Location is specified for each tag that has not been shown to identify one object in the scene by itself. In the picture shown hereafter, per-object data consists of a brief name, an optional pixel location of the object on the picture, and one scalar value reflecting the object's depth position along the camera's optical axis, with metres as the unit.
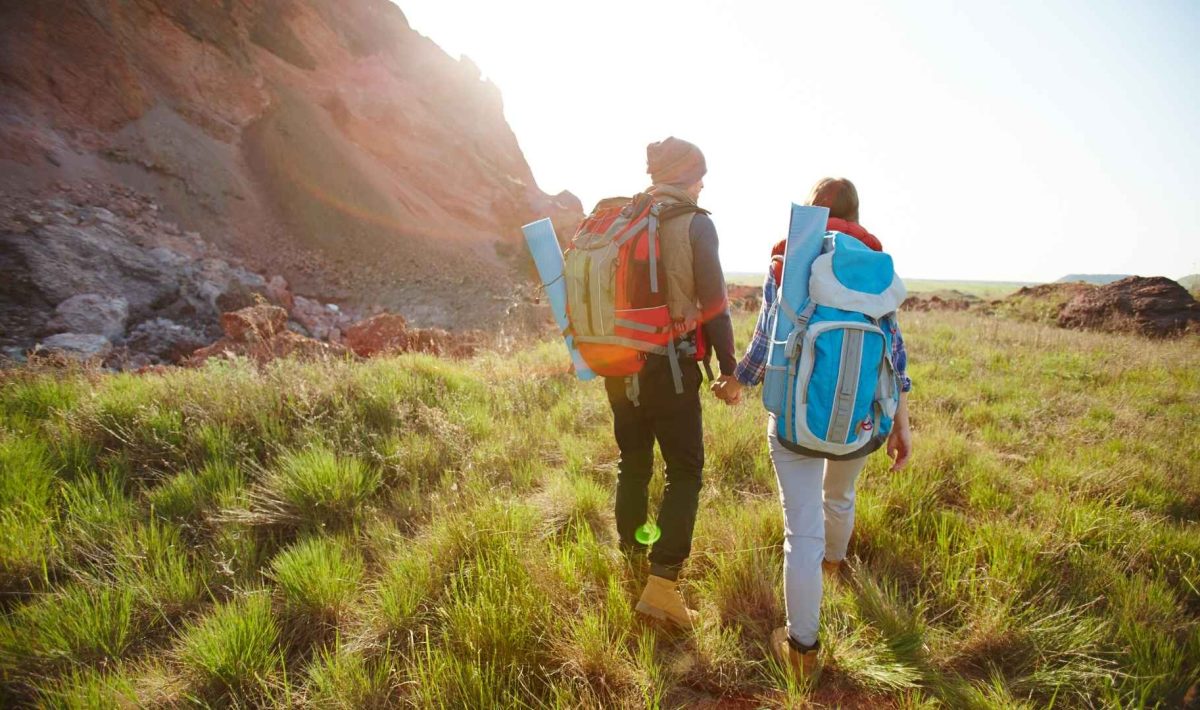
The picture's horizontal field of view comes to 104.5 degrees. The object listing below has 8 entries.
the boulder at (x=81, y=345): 7.00
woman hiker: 1.69
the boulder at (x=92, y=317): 7.77
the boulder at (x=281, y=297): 11.84
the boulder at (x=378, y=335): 8.20
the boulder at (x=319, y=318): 10.88
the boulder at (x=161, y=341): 8.09
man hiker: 2.02
